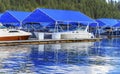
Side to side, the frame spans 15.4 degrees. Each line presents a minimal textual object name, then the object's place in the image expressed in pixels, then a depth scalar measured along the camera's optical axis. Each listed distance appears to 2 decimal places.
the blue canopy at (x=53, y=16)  56.42
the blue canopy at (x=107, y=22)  81.51
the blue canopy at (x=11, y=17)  61.55
